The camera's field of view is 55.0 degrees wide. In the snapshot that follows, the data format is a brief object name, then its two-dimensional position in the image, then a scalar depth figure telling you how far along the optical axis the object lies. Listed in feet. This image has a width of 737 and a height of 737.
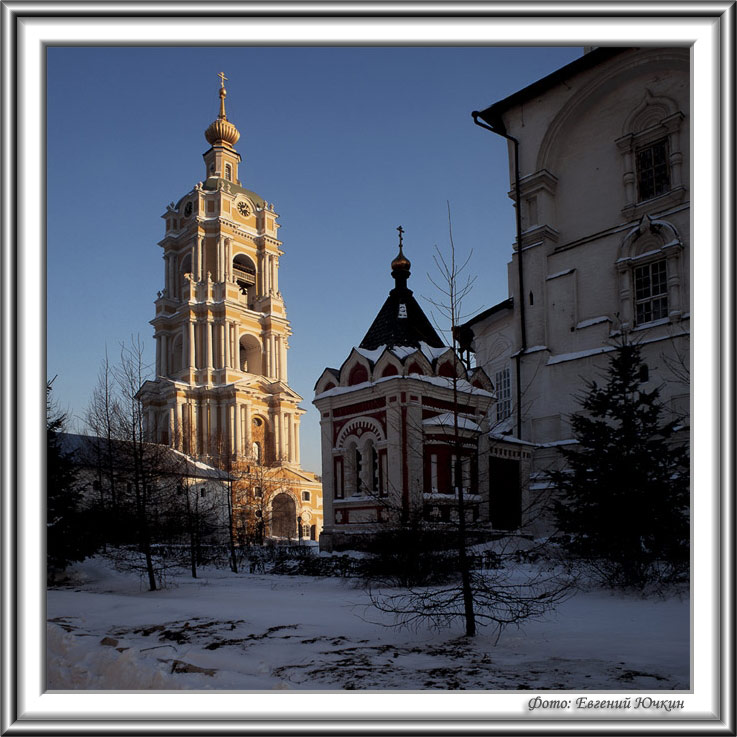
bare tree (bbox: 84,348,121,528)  60.75
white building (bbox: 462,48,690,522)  72.18
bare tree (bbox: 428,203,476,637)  27.09
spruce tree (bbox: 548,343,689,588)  39.83
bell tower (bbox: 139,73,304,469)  194.29
